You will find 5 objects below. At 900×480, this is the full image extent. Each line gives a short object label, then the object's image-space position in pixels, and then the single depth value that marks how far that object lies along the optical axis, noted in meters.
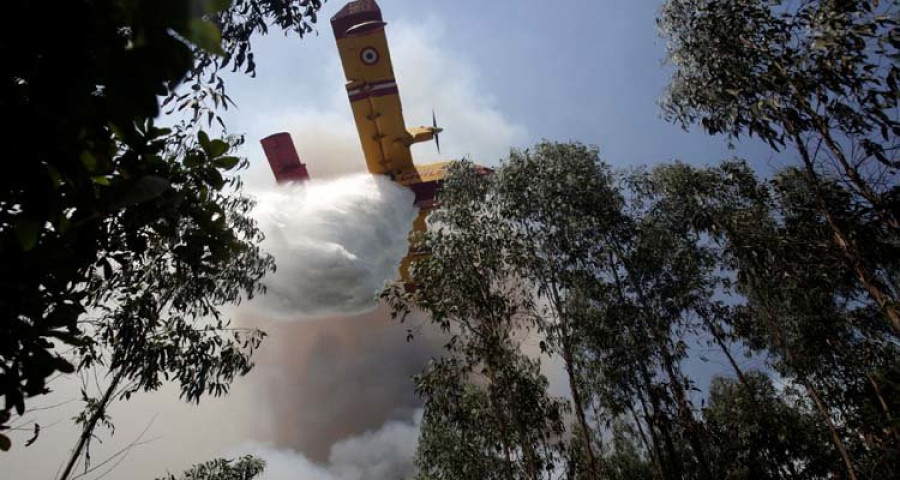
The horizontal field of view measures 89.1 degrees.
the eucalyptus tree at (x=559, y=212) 9.62
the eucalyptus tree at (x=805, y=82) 3.75
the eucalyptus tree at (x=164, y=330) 6.48
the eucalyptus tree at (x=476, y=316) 7.90
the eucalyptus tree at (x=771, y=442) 12.59
